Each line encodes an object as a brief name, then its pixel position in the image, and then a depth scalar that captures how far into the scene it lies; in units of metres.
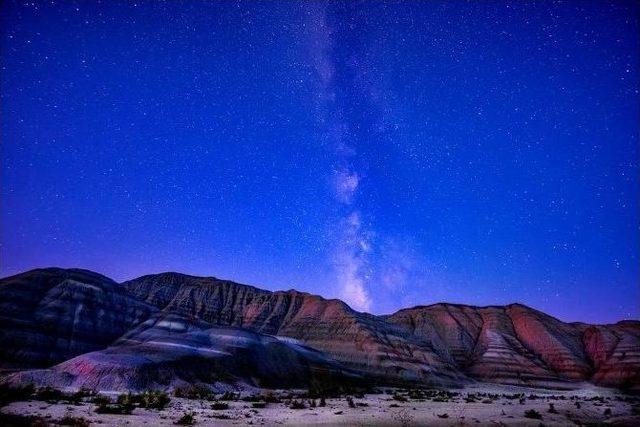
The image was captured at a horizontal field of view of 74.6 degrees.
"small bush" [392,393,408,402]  36.46
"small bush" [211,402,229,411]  25.34
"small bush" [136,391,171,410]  24.16
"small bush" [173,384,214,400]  32.86
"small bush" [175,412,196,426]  18.72
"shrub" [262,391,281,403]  31.95
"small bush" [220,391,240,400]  32.21
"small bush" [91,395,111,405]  23.39
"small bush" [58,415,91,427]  16.42
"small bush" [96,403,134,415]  20.86
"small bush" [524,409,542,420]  25.55
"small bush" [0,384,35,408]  22.89
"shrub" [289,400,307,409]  27.58
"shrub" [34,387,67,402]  24.58
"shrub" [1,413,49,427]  15.72
